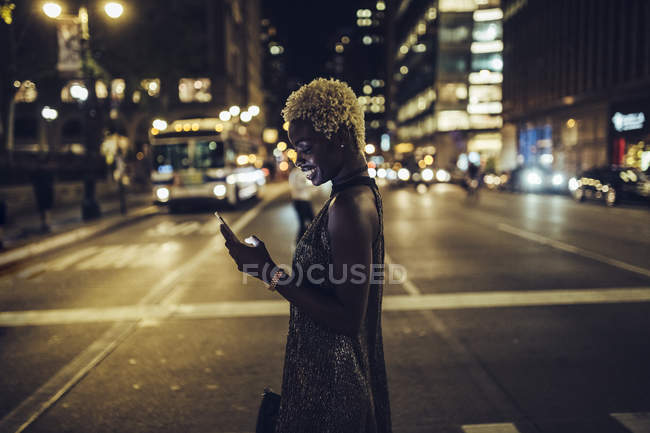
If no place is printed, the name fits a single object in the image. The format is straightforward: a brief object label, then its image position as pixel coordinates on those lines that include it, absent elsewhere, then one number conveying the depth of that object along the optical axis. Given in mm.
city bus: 22297
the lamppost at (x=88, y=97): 17372
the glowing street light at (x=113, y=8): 15761
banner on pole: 18094
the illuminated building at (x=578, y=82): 37219
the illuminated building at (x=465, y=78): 79688
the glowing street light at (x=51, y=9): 14773
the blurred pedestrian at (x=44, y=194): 14477
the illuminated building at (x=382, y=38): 169600
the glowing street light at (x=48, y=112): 29461
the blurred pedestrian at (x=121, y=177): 19984
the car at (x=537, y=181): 35781
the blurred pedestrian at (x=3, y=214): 12023
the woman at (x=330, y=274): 1789
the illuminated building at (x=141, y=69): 21922
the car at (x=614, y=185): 22594
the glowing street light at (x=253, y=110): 37850
